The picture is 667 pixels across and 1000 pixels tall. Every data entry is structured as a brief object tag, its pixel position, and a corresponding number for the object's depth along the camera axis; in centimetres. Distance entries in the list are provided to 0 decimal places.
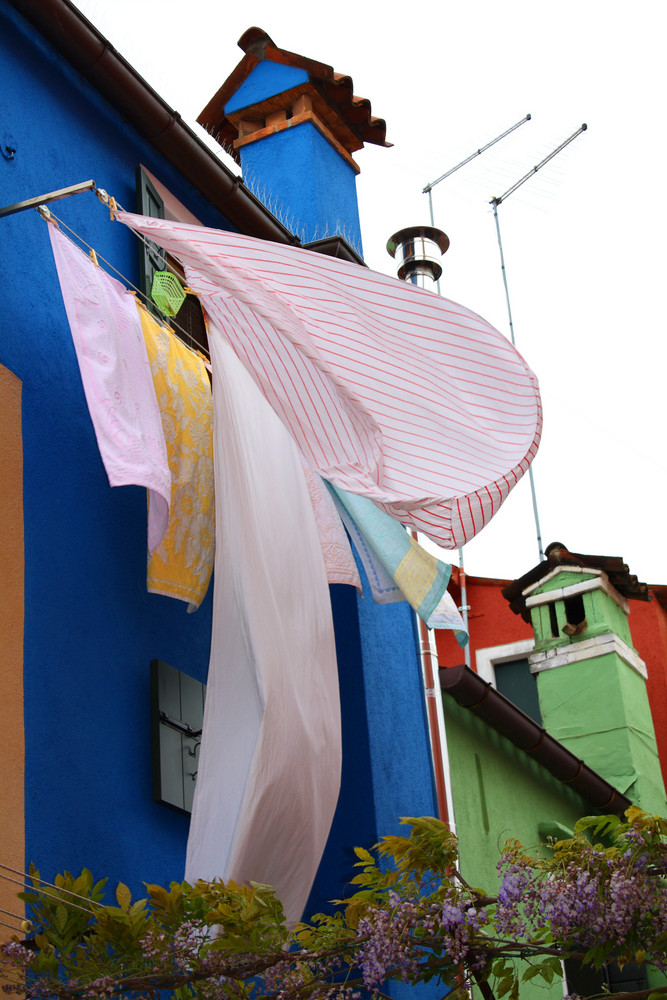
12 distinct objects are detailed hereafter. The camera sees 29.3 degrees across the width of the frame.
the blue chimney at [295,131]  903
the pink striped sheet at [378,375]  480
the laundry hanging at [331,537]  550
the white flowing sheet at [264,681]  426
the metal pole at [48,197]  498
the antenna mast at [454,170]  1441
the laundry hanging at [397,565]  536
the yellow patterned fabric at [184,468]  494
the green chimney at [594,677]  1184
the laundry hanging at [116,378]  449
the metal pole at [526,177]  1673
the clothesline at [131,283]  512
